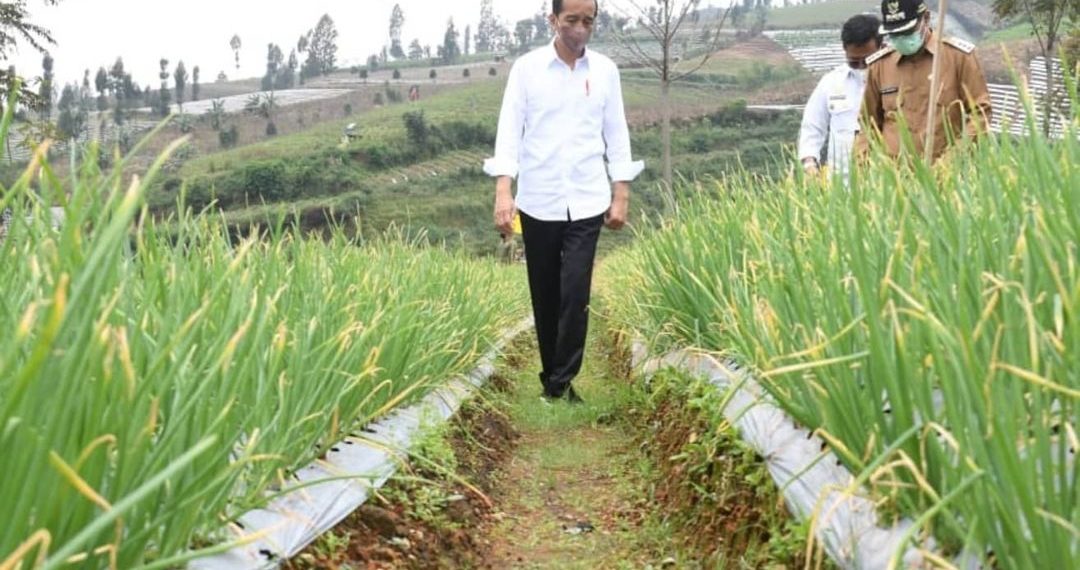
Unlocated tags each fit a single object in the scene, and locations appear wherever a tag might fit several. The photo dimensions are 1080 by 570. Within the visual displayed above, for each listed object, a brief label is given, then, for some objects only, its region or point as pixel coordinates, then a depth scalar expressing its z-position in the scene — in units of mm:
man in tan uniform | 4109
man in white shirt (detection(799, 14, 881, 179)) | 4930
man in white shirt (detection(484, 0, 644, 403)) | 4379
